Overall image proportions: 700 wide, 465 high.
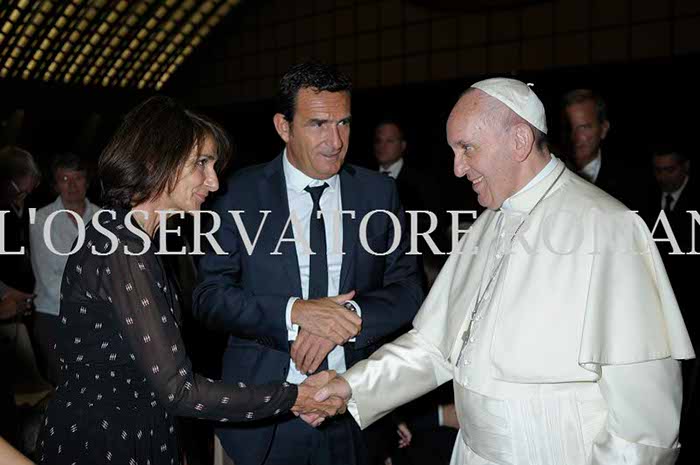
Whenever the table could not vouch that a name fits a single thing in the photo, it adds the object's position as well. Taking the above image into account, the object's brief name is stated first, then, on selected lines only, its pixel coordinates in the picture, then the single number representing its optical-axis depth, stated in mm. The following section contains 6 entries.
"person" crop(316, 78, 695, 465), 1862
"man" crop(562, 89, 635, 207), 4258
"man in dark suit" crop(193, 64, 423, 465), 2447
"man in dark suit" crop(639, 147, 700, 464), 4492
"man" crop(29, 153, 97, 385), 4852
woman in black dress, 1916
